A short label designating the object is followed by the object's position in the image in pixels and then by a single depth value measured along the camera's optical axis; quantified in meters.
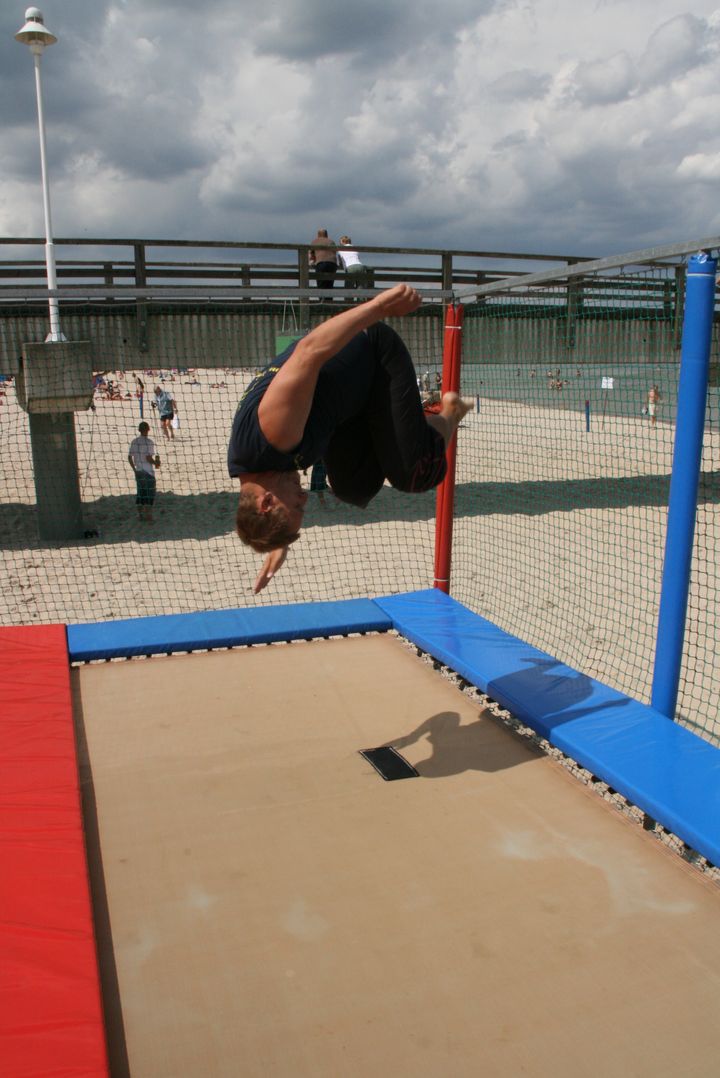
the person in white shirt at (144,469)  9.30
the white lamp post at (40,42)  7.93
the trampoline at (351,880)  1.65
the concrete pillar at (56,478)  8.62
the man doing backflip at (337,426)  2.18
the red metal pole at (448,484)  4.37
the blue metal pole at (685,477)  2.76
